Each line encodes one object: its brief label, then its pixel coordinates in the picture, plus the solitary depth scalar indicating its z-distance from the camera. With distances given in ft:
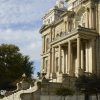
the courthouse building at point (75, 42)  95.55
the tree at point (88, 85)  73.76
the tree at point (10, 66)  127.71
